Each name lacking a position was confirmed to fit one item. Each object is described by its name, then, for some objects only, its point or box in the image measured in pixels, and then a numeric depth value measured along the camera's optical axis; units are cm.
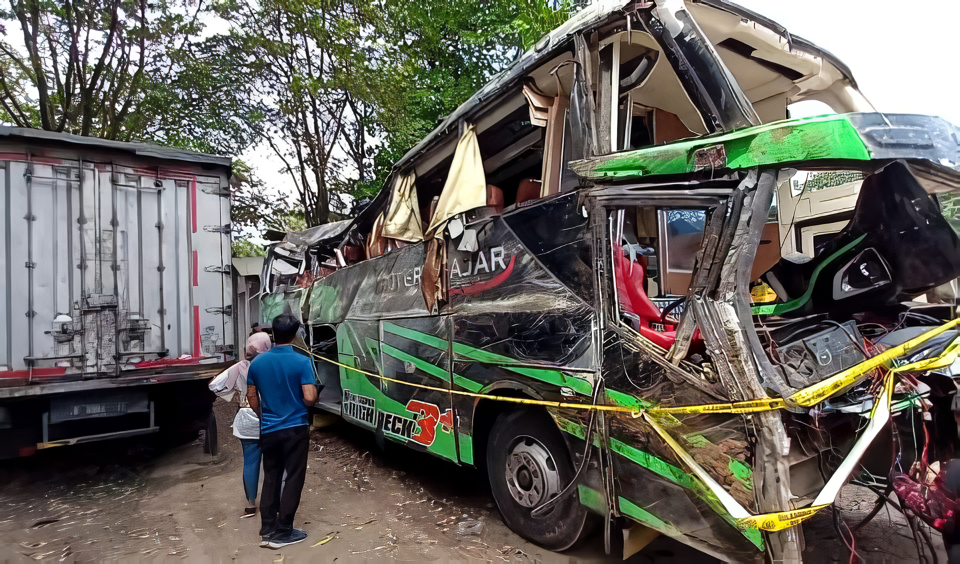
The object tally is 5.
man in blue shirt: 398
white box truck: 520
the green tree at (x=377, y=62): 1170
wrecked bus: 256
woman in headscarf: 455
